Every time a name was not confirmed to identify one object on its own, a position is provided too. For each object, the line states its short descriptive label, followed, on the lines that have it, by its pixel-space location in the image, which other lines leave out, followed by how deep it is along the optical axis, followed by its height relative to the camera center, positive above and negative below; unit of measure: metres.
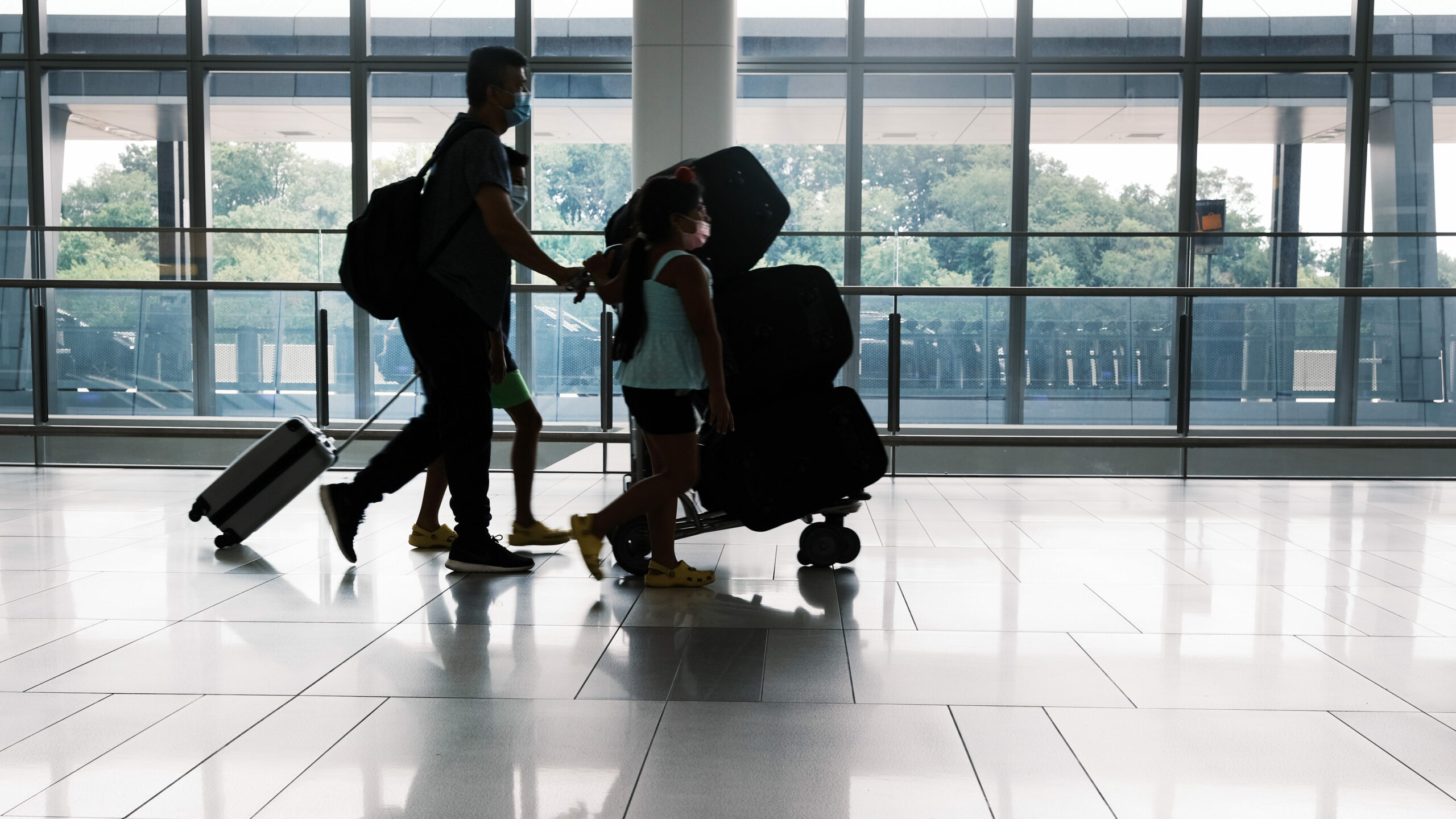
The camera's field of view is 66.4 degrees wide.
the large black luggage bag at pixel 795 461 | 3.33 -0.33
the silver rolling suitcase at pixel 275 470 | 4.02 -0.46
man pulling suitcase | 3.29 +0.18
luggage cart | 3.47 -0.59
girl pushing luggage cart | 2.99 +0.02
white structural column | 6.72 +1.66
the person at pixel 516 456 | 3.62 -0.37
